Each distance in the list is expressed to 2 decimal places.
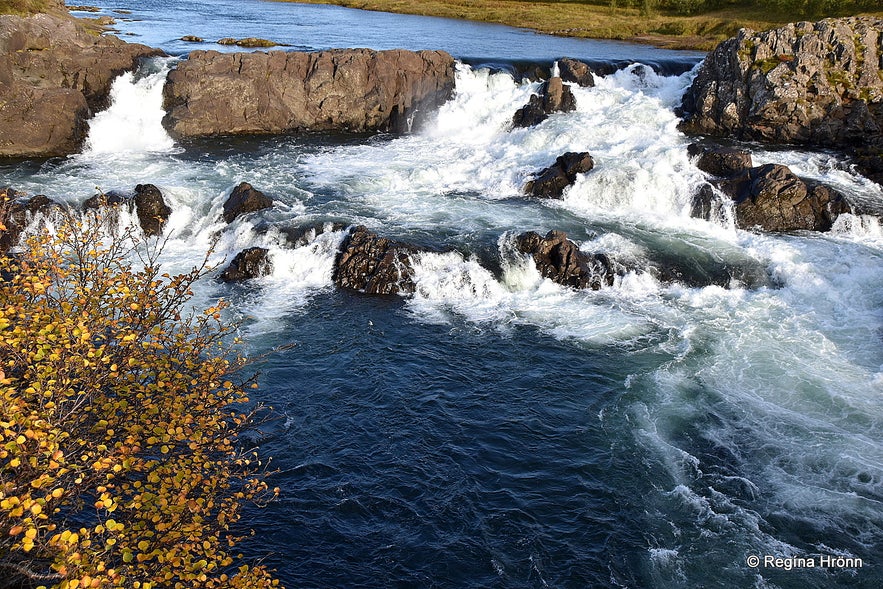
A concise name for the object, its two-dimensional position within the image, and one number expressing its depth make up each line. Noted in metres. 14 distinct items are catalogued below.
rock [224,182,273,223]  35.94
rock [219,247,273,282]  31.80
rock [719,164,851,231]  35.84
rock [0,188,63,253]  33.01
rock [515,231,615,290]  31.17
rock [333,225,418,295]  30.88
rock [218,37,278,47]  68.94
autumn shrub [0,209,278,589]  9.92
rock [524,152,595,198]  39.97
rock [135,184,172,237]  35.88
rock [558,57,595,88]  54.81
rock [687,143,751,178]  38.56
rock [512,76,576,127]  51.03
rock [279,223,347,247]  33.25
